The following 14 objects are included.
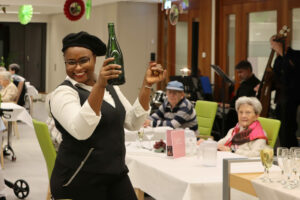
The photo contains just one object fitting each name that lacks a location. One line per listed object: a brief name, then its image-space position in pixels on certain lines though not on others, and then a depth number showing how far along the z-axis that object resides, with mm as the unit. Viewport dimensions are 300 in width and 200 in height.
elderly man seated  6637
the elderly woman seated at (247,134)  4875
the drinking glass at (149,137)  4863
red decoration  11516
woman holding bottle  2740
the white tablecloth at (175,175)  3545
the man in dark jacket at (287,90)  8078
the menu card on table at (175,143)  4305
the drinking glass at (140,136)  4923
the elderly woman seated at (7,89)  11086
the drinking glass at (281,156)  2984
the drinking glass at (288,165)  2959
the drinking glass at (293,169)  2955
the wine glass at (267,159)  3045
